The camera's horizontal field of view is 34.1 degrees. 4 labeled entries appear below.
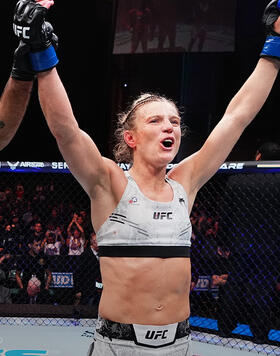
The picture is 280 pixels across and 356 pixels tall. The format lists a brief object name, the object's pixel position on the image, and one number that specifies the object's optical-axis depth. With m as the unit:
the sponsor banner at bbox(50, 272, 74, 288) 4.75
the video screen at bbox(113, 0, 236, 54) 7.95
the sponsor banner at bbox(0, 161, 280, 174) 3.65
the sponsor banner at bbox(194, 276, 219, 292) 4.43
